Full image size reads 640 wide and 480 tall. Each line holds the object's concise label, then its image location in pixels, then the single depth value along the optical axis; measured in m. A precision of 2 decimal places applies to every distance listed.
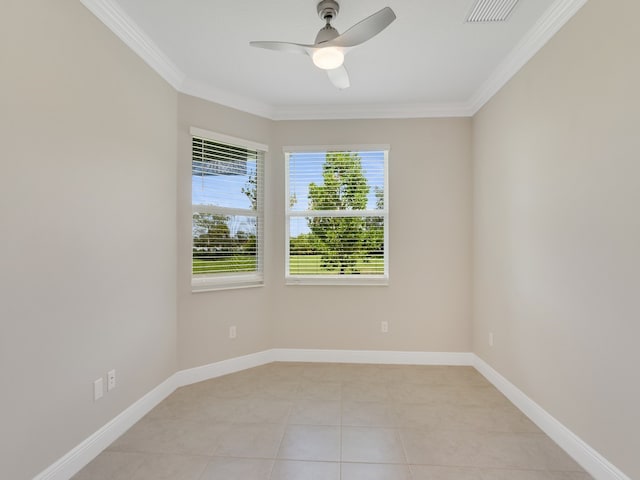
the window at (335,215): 3.57
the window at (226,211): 3.09
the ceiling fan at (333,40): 1.63
